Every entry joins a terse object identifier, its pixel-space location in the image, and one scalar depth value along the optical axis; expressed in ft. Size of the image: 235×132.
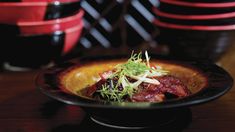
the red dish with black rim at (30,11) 2.26
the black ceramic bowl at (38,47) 2.34
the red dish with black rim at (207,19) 2.40
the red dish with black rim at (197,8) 2.38
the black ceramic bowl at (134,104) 1.65
